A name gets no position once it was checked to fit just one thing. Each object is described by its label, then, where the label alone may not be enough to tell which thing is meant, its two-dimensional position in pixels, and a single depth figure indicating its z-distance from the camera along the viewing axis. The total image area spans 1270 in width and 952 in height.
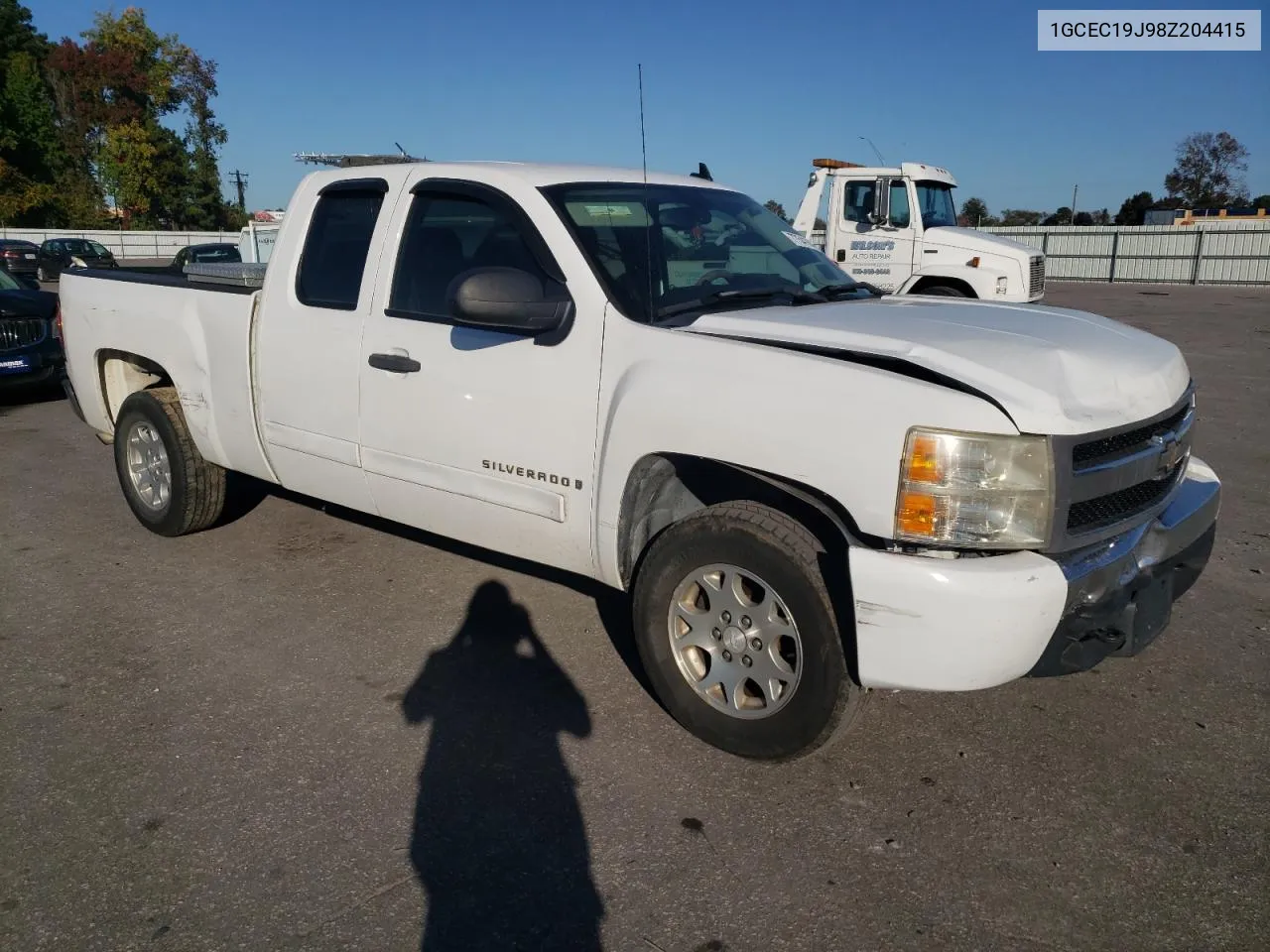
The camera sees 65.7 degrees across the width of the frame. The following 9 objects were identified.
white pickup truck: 2.78
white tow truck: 12.46
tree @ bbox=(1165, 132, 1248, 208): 61.69
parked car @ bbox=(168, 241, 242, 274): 21.16
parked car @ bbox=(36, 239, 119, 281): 28.53
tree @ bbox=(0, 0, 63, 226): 52.38
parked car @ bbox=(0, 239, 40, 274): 30.39
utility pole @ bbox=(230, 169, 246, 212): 69.38
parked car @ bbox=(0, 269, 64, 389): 10.09
